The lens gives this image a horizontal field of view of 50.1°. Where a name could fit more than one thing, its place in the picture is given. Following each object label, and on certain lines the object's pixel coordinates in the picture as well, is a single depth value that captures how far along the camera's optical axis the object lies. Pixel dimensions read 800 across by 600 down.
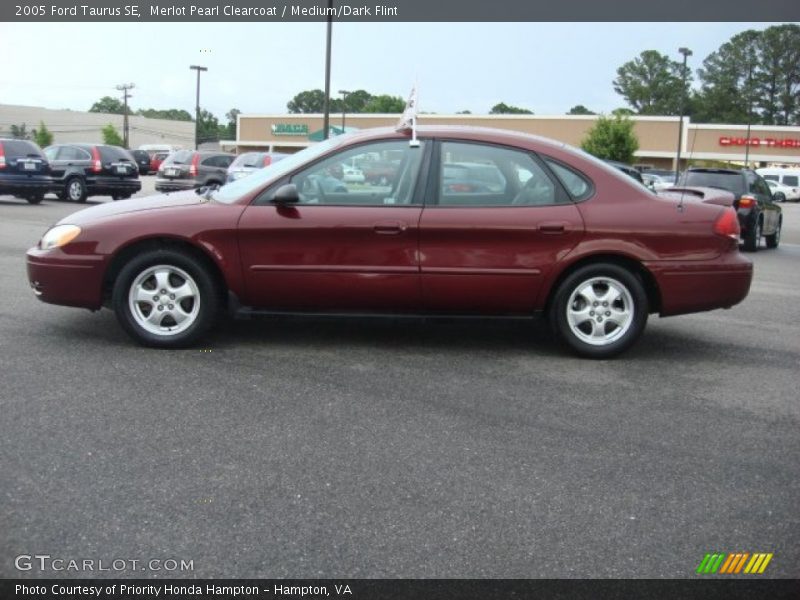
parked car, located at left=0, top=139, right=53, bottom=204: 19.92
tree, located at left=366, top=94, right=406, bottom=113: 102.88
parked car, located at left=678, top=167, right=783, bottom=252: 14.76
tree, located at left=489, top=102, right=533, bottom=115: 98.04
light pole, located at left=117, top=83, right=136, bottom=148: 77.88
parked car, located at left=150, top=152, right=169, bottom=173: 52.96
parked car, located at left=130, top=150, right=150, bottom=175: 51.12
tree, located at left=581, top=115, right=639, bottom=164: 43.78
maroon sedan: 5.64
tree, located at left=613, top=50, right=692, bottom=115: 102.44
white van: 52.78
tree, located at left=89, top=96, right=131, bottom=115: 134.38
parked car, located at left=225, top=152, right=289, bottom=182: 21.95
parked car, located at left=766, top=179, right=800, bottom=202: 50.91
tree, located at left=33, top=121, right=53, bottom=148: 64.75
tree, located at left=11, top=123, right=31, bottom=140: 69.62
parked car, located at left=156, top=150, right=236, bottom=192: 24.15
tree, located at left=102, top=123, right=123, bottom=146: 70.69
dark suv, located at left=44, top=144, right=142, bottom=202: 22.45
